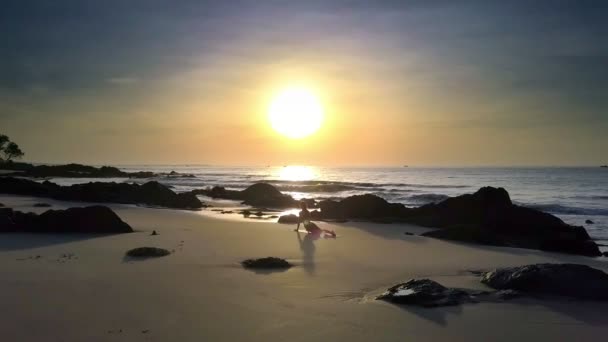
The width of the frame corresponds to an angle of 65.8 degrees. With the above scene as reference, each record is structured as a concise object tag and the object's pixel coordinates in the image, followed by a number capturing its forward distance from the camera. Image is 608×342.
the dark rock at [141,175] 80.62
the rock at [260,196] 28.95
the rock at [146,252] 9.68
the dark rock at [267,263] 8.91
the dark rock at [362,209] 20.33
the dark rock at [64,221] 12.77
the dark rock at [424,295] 6.37
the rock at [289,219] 18.16
